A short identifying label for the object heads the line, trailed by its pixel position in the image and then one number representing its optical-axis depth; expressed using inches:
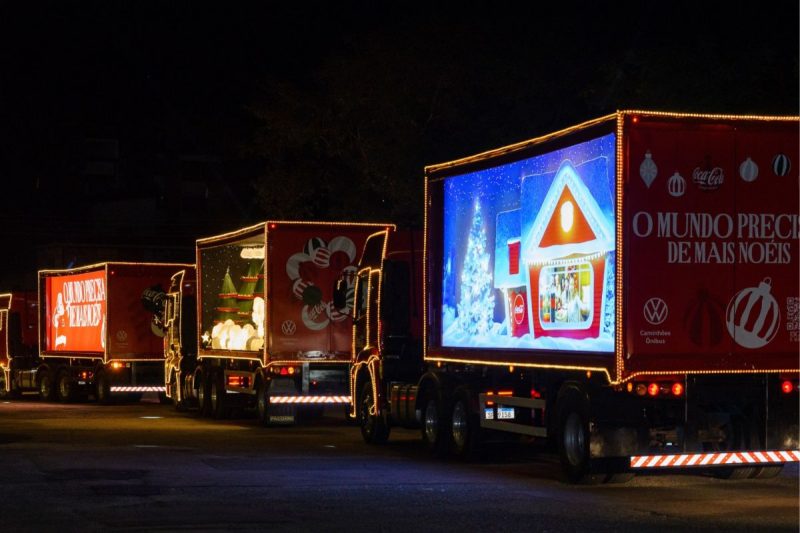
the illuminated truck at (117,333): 1496.1
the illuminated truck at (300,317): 1071.6
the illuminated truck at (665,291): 610.2
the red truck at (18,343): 1788.9
